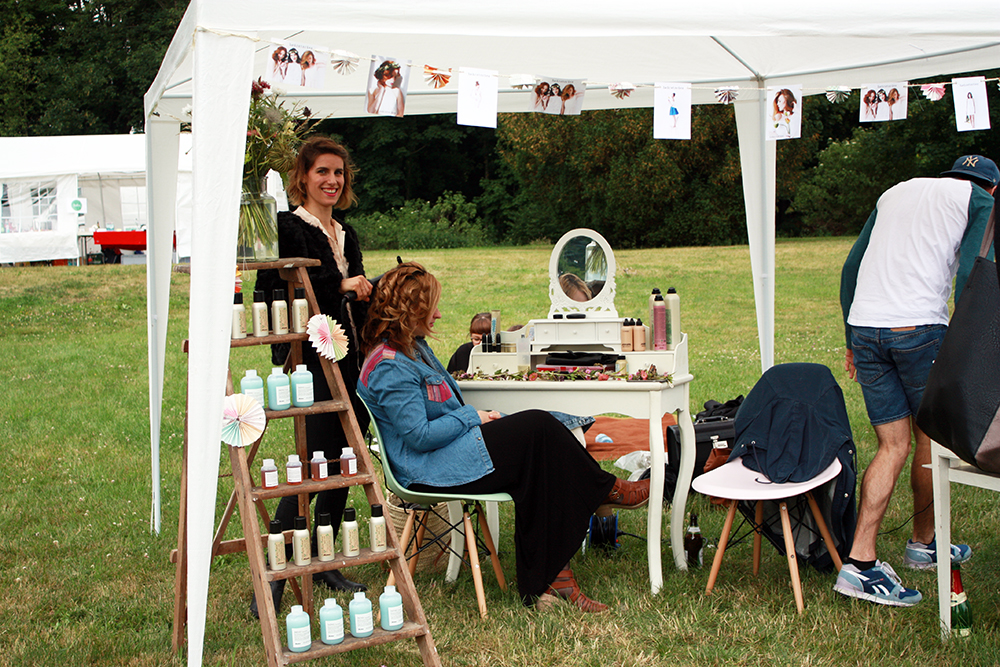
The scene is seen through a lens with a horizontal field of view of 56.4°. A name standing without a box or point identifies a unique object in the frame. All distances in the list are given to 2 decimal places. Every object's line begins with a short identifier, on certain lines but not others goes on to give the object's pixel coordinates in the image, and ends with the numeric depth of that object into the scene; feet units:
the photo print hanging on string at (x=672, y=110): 10.55
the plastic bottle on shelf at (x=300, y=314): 9.17
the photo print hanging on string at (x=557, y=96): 11.22
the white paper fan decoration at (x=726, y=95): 13.22
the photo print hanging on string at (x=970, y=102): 11.14
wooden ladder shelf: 7.93
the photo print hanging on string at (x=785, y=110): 11.71
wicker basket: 12.16
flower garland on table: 11.08
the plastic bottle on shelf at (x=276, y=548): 8.14
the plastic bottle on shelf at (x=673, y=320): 12.02
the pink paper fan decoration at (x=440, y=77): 9.14
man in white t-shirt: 10.16
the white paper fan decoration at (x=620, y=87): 11.64
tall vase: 9.14
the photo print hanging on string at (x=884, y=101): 12.64
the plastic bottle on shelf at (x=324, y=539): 8.30
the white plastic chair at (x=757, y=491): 10.29
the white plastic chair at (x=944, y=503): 8.88
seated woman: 9.95
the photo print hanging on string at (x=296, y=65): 8.27
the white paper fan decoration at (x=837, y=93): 13.30
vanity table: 10.95
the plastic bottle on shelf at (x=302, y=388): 8.71
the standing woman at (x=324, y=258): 10.39
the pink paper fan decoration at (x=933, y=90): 12.11
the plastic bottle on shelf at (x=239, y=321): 8.75
